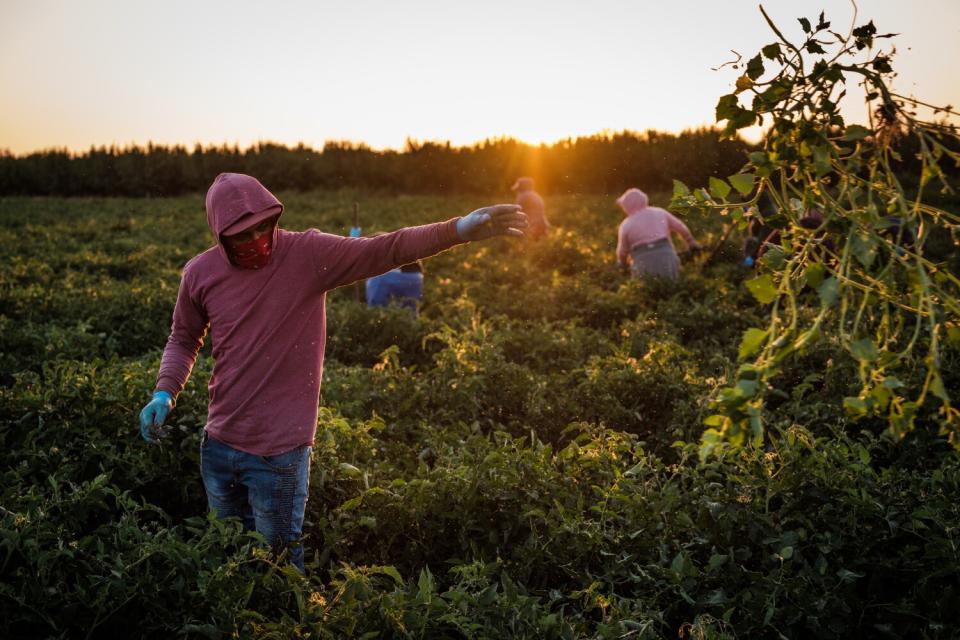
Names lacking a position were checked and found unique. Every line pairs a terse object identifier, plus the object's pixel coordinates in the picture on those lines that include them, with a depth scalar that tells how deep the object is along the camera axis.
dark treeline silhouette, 31.95
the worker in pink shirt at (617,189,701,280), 8.66
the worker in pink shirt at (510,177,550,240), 12.84
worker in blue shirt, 7.75
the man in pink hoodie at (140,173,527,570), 2.70
